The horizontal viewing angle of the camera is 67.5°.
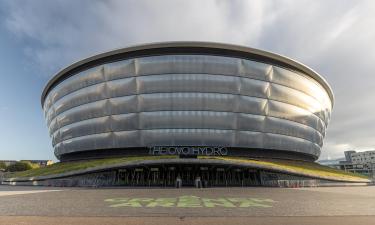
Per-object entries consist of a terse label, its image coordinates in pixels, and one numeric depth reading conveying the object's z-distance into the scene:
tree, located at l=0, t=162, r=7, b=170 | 108.09
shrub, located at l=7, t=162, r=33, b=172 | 92.38
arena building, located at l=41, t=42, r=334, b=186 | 44.97
